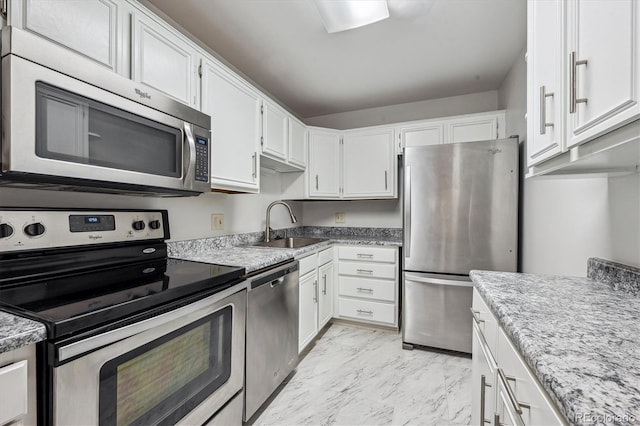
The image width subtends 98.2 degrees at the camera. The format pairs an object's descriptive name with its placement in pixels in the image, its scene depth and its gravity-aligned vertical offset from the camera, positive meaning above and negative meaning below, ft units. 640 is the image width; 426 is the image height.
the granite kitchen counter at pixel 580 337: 1.36 -0.91
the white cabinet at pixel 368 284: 8.53 -2.30
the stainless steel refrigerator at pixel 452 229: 6.80 -0.44
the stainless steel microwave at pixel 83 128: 2.60 +0.98
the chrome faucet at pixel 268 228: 8.41 -0.51
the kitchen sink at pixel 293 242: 8.79 -1.02
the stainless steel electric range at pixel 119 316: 2.37 -1.10
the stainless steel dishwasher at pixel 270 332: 4.73 -2.30
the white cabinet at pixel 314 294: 7.11 -2.34
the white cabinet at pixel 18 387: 1.96 -1.30
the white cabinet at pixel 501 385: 1.83 -1.49
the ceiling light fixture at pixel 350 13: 4.98 +3.73
